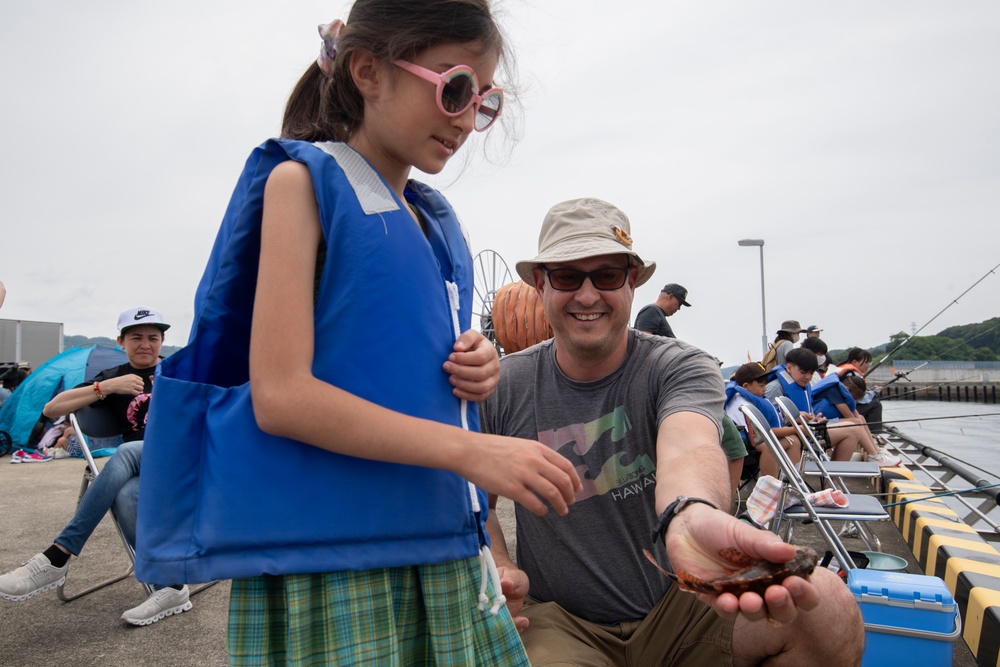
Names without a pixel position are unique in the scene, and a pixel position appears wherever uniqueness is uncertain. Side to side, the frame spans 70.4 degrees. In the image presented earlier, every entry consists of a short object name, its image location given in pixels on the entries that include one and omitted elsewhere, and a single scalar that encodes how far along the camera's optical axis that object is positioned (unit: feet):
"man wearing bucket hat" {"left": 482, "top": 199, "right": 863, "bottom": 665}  5.82
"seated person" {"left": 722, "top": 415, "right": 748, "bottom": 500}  13.20
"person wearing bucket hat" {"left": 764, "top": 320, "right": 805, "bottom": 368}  39.01
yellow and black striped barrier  10.30
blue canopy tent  34.83
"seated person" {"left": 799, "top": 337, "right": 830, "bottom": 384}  36.86
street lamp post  61.93
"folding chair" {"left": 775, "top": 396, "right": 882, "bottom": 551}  16.67
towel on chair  13.56
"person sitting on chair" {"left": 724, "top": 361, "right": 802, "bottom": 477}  21.08
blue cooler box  8.78
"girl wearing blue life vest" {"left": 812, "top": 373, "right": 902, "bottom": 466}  32.58
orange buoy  28.35
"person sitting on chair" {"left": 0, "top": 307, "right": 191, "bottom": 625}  11.18
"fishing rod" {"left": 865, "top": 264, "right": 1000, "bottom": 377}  30.58
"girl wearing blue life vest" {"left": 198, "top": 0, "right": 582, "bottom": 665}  3.47
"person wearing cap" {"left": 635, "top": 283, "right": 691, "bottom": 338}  24.28
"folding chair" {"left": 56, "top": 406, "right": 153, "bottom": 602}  13.25
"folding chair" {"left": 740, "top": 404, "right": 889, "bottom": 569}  11.91
